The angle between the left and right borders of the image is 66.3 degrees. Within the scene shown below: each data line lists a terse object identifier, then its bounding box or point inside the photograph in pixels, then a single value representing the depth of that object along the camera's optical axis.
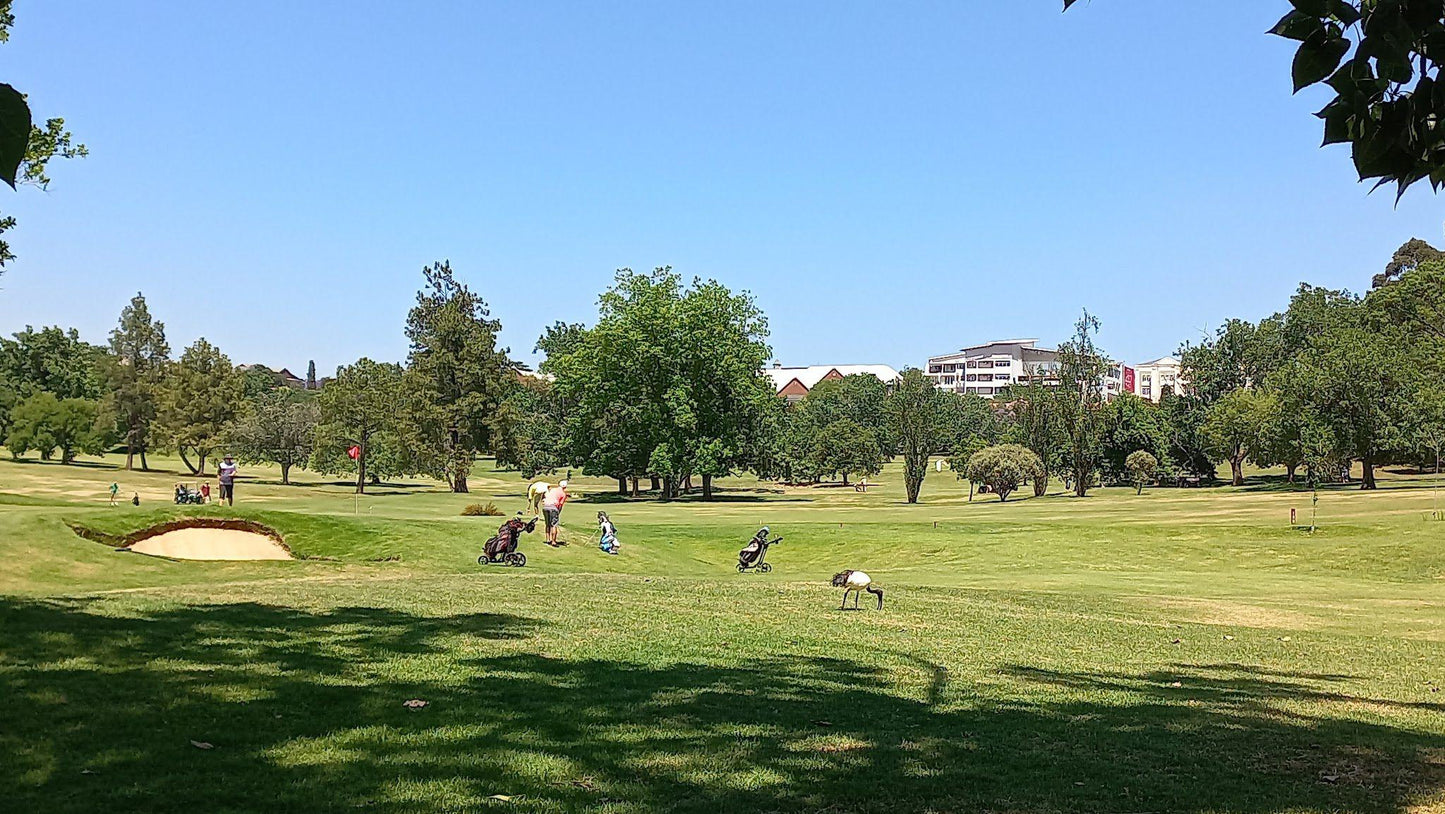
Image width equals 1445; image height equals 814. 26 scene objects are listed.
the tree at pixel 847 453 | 100.19
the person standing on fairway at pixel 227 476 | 33.44
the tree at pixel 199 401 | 85.94
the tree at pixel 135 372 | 90.00
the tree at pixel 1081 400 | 77.12
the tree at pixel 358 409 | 77.12
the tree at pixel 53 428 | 89.12
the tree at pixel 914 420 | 72.44
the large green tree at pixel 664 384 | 72.31
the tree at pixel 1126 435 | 90.31
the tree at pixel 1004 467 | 71.81
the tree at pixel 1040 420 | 79.56
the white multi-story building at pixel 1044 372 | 82.56
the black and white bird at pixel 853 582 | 16.31
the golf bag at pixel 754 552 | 27.23
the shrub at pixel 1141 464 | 85.31
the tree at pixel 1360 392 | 74.00
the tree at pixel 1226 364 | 97.50
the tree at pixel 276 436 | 87.88
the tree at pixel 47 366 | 108.12
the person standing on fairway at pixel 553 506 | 27.53
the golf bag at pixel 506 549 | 24.05
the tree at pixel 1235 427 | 82.12
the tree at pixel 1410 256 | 126.22
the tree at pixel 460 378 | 76.38
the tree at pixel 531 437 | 77.69
